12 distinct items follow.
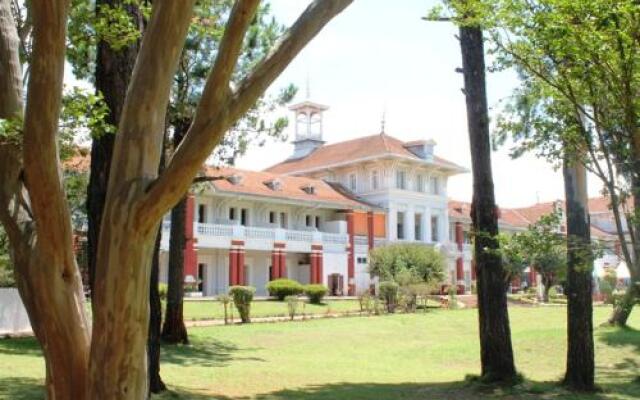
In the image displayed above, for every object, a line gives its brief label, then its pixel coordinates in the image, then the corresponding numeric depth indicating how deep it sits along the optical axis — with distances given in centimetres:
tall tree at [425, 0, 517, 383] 1075
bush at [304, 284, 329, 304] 3556
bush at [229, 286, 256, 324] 2453
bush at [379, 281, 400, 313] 3159
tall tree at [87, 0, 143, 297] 675
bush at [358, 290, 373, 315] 3061
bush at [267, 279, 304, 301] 3641
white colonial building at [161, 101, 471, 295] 4147
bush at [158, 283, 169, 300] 2814
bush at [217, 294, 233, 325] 2442
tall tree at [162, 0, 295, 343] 1572
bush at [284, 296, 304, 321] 2701
